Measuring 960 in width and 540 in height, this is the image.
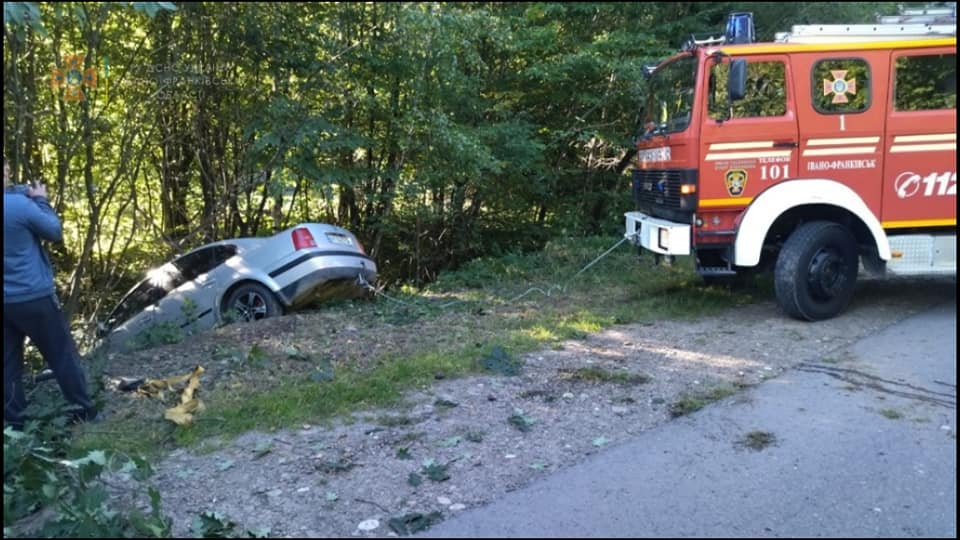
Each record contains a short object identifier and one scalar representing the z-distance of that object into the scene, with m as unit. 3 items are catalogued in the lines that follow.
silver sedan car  8.40
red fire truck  7.45
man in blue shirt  4.79
